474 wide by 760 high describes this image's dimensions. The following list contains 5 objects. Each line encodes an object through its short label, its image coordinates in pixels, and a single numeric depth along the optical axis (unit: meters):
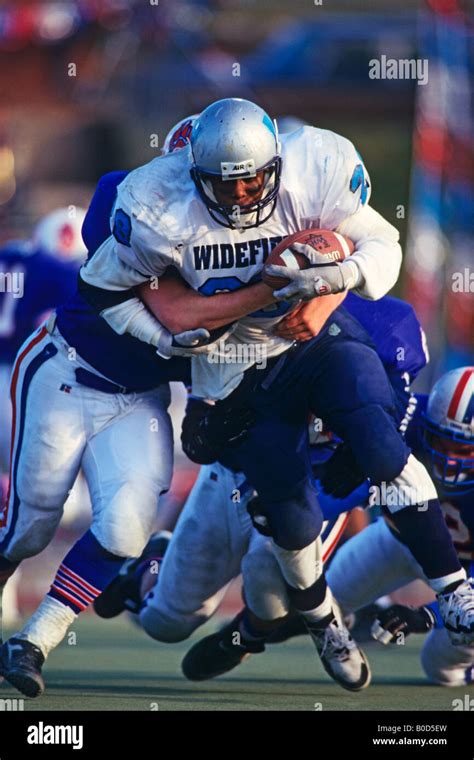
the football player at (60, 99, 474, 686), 7.38
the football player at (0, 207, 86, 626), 12.09
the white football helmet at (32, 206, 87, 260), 12.20
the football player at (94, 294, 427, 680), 8.56
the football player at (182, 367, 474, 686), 8.52
